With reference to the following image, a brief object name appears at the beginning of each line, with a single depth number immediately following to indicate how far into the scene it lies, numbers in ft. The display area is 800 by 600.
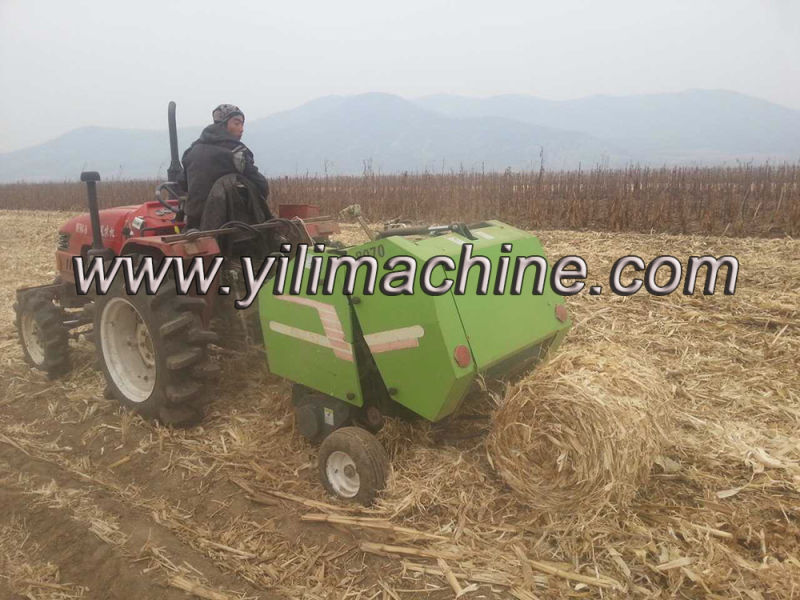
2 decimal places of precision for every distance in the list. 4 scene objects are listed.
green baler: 9.78
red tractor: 12.73
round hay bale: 8.94
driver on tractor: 13.56
